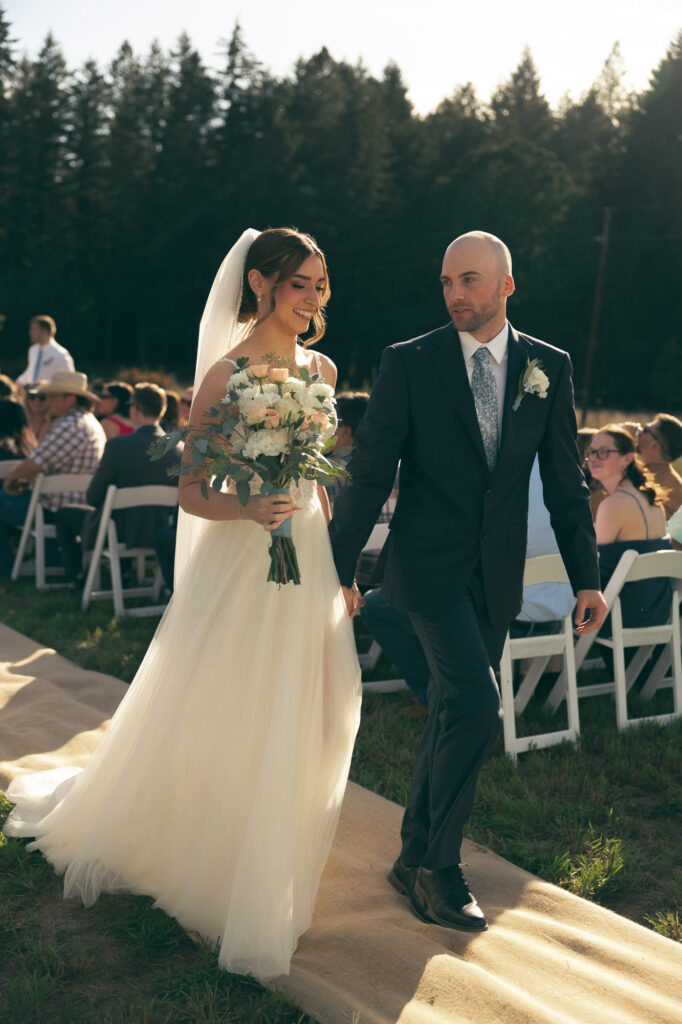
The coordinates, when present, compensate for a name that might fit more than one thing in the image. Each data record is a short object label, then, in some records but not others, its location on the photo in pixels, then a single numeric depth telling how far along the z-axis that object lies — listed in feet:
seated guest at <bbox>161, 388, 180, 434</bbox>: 31.78
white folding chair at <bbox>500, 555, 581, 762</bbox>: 16.89
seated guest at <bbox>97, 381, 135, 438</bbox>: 36.14
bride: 10.67
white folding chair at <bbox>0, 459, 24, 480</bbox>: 31.78
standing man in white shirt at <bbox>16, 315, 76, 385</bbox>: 47.11
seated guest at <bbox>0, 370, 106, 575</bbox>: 29.66
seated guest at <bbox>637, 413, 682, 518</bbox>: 24.41
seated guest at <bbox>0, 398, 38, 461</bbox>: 32.91
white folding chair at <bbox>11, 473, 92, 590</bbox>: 29.04
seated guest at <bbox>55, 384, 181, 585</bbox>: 27.14
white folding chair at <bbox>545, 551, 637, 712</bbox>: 18.33
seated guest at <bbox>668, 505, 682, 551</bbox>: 21.33
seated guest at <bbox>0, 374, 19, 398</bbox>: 36.52
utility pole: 107.45
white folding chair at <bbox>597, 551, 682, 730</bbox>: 18.51
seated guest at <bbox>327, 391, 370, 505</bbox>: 22.99
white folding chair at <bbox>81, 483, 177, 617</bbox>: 26.16
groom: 11.48
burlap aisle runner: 9.96
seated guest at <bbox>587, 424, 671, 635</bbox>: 19.56
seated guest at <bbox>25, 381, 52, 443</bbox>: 35.35
